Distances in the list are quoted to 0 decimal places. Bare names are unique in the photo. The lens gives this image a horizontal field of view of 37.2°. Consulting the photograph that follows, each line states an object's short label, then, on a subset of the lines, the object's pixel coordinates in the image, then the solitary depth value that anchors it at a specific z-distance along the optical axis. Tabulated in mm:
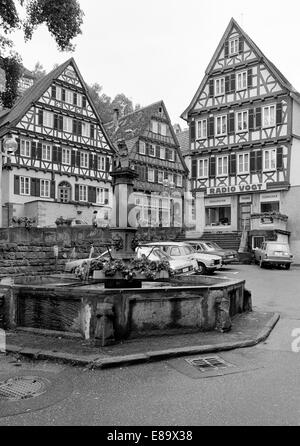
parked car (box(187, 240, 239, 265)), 23562
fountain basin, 7223
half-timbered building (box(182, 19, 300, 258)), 34250
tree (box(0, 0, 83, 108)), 12406
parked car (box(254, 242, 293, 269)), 24719
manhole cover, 4941
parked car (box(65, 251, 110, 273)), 18964
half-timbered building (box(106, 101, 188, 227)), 45875
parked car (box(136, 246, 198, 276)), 16578
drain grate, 6074
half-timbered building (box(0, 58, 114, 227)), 35531
